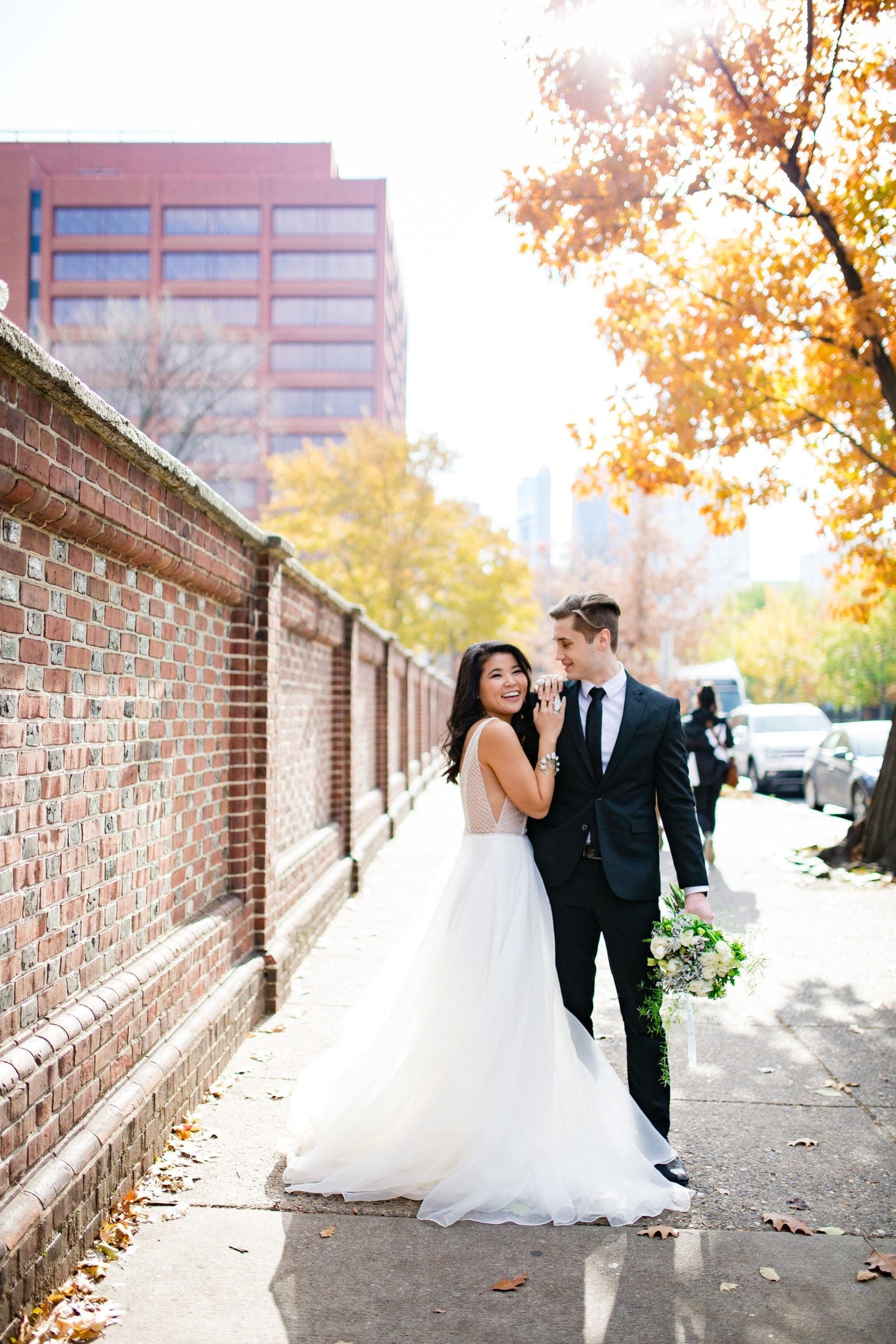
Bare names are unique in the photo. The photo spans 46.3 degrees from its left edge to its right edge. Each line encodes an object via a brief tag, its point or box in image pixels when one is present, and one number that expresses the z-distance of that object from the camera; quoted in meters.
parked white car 20.41
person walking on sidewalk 10.34
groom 3.83
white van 33.41
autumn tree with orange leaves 9.33
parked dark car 14.32
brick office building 55.19
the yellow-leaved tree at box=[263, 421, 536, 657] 32.22
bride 3.60
